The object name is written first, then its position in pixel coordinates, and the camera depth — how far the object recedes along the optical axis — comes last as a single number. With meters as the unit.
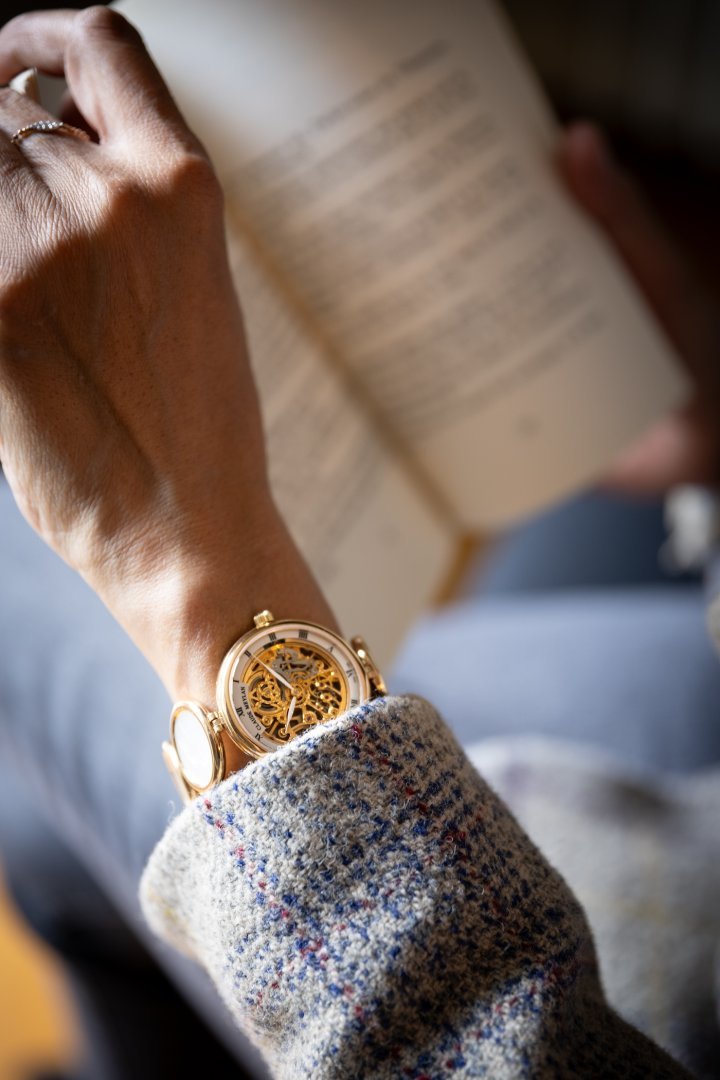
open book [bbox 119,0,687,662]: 0.57
